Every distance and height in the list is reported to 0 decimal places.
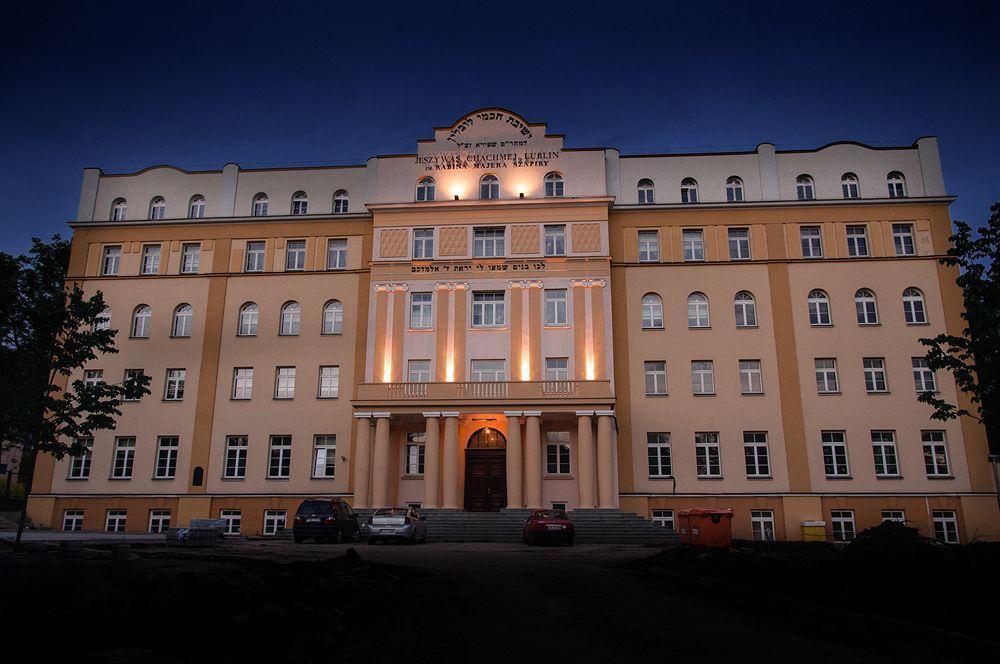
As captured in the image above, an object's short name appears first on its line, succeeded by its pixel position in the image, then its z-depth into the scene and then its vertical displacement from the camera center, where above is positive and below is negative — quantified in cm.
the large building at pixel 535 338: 3312 +793
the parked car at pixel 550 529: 2600 -72
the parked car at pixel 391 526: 2486 -61
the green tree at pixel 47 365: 1781 +330
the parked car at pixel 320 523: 2420 -50
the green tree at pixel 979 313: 1889 +492
